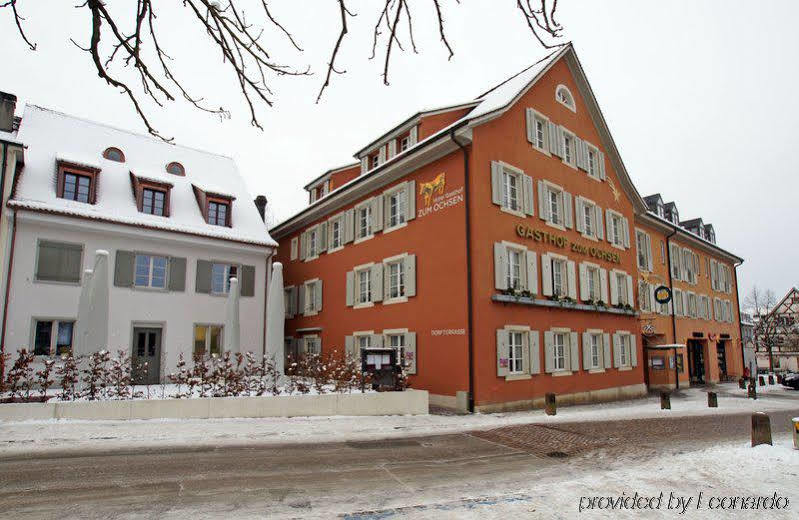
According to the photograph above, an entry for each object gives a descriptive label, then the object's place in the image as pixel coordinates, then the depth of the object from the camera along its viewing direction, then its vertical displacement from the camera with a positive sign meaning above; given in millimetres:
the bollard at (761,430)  10000 -1760
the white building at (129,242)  18344 +3864
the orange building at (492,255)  16734 +3222
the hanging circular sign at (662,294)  25575 +2210
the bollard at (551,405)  15590 -1980
